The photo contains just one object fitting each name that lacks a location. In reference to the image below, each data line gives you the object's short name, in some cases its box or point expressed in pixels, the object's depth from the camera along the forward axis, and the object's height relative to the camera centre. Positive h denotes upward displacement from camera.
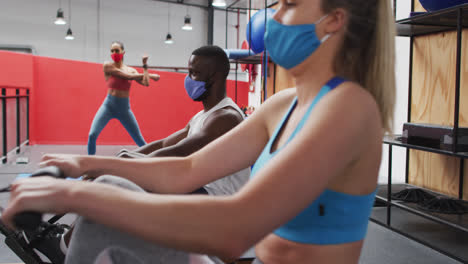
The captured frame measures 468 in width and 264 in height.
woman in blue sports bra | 0.66 -0.12
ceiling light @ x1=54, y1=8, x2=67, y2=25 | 10.63 +2.35
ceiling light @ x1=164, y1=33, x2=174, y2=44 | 13.05 +2.29
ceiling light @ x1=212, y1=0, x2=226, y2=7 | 7.62 +2.01
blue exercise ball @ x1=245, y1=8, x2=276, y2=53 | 4.43 +0.88
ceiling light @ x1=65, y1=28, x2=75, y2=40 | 11.88 +2.15
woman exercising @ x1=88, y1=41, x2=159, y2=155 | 5.11 +0.11
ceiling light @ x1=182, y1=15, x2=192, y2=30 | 12.43 +2.64
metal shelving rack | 2.18 -0.07
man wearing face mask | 1.79 -0.01
